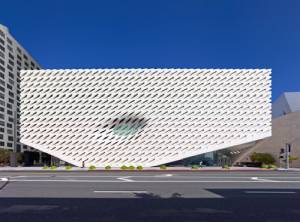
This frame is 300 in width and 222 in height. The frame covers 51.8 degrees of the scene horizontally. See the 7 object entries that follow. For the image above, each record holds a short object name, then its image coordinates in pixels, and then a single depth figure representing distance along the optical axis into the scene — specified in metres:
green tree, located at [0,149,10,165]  48.56
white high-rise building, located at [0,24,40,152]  83.94
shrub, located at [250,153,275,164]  45.28
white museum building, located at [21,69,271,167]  47.88
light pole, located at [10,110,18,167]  40.72
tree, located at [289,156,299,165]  41.59
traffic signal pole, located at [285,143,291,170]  35.91
